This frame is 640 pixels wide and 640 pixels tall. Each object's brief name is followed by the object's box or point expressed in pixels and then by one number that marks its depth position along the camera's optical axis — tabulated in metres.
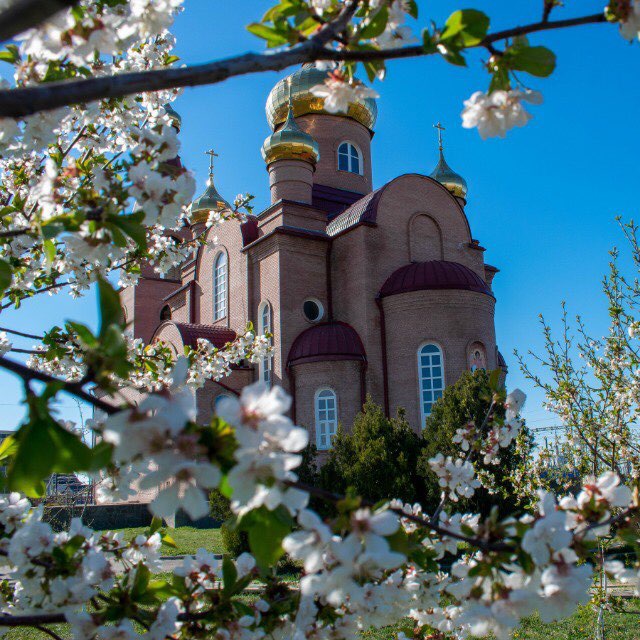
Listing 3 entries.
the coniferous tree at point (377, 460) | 11.70
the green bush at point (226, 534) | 10.67
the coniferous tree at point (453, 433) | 10.82
